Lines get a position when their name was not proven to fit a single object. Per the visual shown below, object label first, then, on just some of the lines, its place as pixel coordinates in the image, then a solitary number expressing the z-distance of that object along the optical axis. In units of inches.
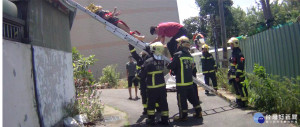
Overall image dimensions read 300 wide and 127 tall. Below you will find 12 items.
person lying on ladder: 307.3
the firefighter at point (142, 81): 277.8
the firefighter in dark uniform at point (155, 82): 231.8
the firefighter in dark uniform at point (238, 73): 273.7
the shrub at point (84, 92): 263.6
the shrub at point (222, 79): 395.1
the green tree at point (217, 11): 999.6
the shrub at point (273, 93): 216.5
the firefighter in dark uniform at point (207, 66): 388.5
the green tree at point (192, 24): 1206.6
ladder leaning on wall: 278.1
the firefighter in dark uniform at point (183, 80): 239.1
